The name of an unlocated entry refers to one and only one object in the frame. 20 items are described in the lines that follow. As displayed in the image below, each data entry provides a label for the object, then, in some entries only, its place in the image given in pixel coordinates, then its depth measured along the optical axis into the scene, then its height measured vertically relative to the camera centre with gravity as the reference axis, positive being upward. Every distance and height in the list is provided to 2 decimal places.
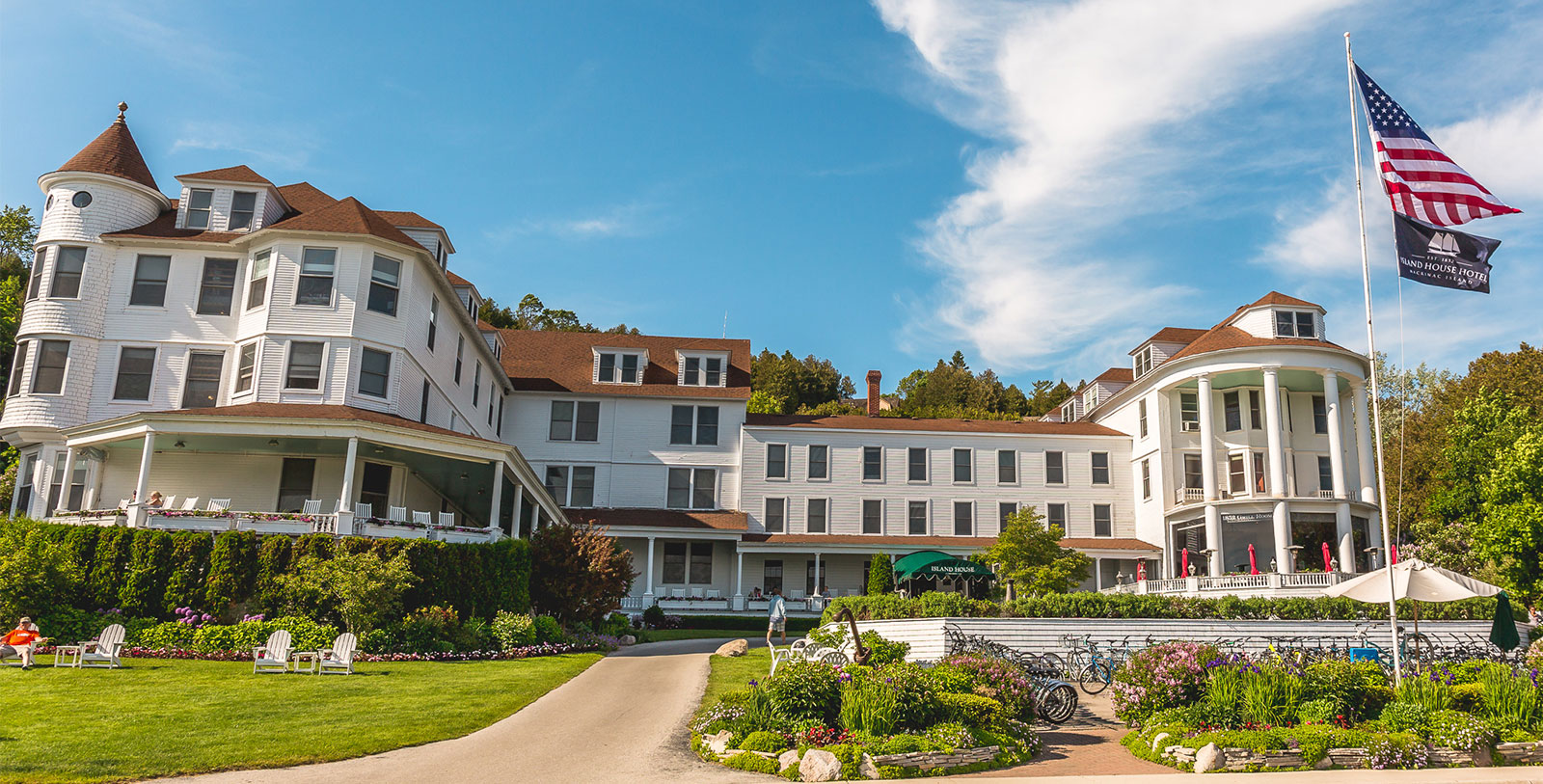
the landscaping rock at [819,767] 11.98 -1.95
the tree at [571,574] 28.02 +0.35
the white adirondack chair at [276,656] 18.30 -1.37
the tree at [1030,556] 33.97 +1.53
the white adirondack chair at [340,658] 18.64 -1.39
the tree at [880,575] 38.75 +0.85
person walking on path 26.41 -0.59
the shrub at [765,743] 13.08 -1.85
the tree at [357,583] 21.53 -0.09
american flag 16.97 +7.19
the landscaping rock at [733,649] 25.09 -1.35
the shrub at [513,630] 23.64 -1.01
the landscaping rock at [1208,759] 12.82 -1.84
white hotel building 27.81 +5.88
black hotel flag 16.88 +5.81
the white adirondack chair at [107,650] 18.09 -1.35
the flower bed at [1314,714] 13.34 -1.41
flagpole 16.77 +4.21
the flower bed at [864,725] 12.48 -1.69
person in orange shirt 17.56 -1.27
